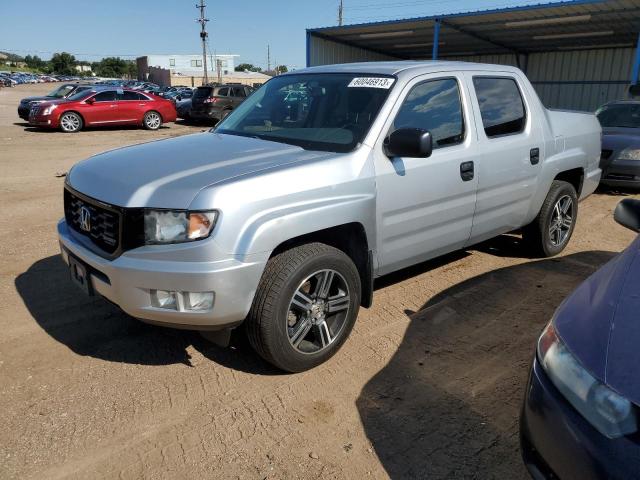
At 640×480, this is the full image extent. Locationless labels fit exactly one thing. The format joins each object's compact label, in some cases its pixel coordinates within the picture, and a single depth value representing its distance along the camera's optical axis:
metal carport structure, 16.30
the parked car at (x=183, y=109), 21.10
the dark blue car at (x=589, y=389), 1.58
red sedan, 16.86
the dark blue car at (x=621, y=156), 8.33
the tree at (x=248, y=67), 135.64
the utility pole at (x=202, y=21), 51.72
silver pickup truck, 2.63
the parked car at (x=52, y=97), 19.11
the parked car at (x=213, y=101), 19.48
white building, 94.28
